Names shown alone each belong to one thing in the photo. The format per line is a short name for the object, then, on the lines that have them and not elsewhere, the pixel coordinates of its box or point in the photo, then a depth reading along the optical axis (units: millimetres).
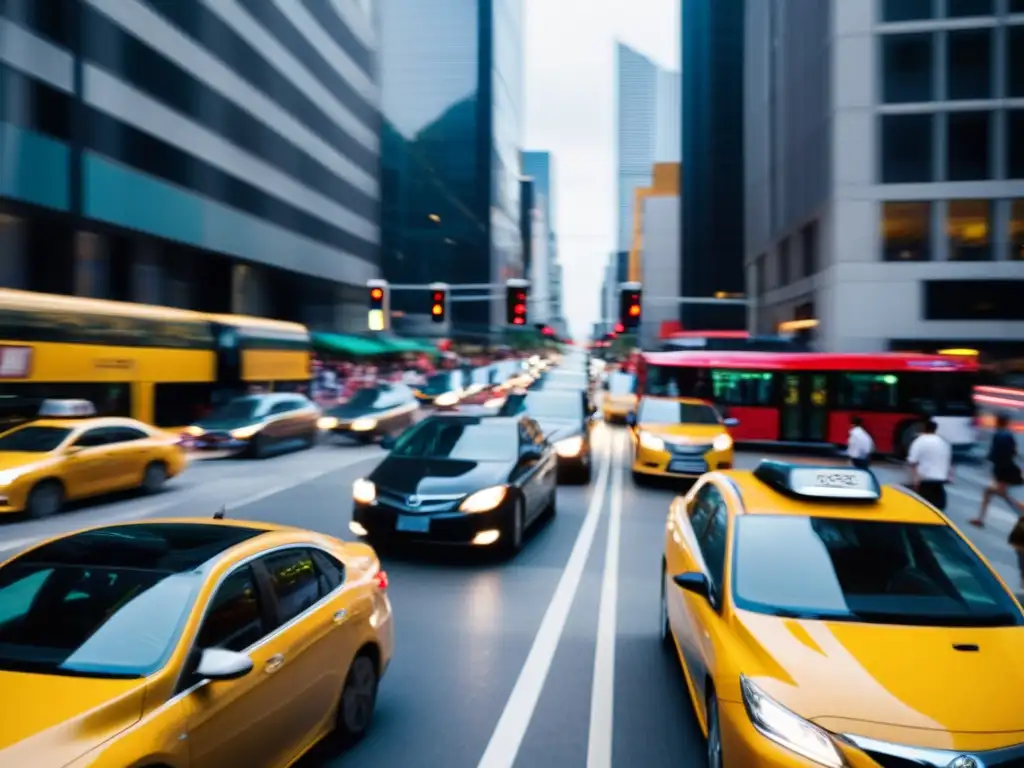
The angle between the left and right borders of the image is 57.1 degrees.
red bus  23781
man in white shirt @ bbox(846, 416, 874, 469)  15977
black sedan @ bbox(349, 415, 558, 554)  9797
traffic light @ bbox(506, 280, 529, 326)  31891
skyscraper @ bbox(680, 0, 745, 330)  98438
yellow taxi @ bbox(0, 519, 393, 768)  3352
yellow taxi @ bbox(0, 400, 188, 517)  12766
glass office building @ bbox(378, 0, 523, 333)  111250
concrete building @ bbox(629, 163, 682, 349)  137125
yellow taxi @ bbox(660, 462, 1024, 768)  3793
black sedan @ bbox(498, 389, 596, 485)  17031
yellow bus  19266
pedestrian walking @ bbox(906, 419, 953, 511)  12570
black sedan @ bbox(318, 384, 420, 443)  24109
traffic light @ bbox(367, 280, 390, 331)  31281
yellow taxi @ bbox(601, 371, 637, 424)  33794
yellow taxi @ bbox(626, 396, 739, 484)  16141
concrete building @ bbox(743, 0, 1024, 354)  41625
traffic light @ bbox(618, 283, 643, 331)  31094
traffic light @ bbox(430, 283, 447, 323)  31297
